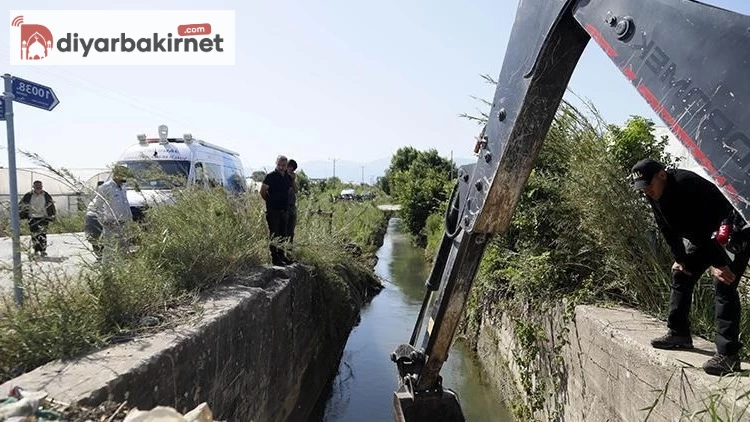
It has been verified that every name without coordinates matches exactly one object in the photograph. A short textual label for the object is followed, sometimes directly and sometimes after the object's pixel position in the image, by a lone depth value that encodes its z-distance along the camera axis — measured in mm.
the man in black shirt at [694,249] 3238
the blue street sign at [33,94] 4113
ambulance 6332
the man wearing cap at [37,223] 3874
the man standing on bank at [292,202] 7484
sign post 3625
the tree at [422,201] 23470
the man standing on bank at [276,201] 7204
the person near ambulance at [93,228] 4273
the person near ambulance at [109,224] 4264
